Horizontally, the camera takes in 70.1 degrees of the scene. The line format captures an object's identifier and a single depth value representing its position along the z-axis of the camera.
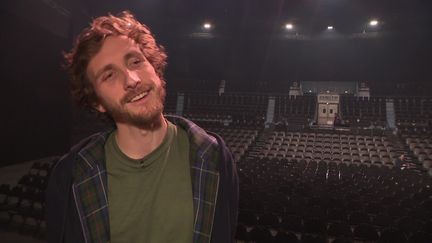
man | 1.31
